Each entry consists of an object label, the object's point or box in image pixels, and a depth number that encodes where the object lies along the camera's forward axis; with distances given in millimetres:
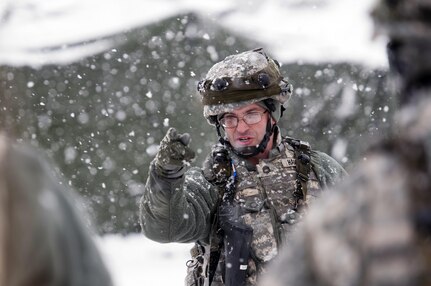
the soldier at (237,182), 6563
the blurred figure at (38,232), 3052
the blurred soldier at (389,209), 3033
